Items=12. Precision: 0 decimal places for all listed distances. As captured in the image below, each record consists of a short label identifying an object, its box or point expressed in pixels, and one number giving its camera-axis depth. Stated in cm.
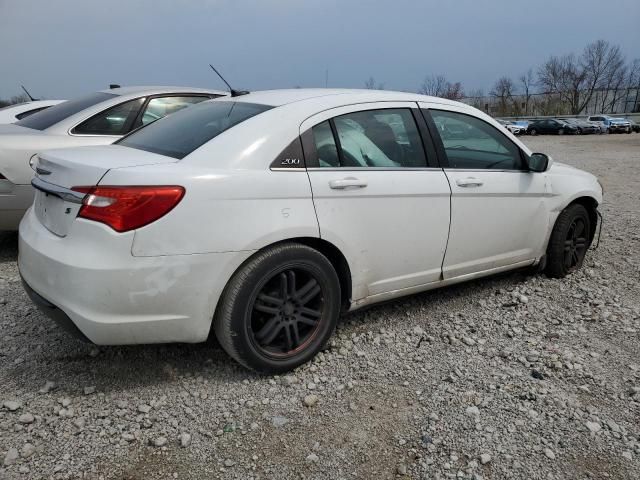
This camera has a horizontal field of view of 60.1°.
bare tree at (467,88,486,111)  7410
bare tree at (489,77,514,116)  6911
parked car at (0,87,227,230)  473
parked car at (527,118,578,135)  4394
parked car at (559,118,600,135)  4431
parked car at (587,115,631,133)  4488
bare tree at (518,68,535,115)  7031
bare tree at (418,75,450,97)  7795
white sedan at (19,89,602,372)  261
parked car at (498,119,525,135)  4363
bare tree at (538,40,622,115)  7569
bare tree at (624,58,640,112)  7144
